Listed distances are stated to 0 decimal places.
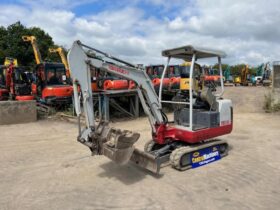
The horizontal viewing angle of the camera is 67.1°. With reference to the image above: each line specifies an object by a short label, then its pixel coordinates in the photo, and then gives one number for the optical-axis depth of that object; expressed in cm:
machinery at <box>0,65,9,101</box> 1090
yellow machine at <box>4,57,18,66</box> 1253
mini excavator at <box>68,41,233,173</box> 348
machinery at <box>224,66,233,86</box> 2689
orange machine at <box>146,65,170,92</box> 1219
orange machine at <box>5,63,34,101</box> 1061
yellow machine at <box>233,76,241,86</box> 2480
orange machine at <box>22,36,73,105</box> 993
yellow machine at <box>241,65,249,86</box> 2388
